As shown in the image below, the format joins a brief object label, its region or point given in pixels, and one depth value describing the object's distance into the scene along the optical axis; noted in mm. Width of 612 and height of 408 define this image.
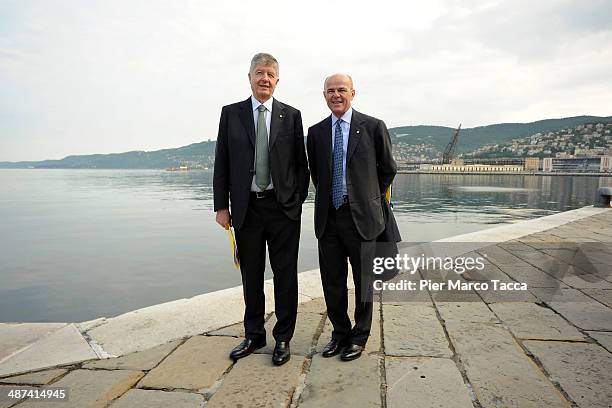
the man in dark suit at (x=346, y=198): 2248
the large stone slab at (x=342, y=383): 1809
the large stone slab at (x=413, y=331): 2316
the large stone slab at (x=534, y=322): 2500
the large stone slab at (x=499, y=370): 1800
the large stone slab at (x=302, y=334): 2375
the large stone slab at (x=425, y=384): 1792
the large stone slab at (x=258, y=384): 1812
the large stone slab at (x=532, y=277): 3600
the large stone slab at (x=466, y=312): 2797
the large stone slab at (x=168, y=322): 2480
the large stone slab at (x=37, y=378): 2012
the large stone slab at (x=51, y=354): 2164
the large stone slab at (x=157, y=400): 1791
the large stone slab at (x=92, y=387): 1809
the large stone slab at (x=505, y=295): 3211
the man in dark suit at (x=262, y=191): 2244
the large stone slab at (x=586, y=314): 2654
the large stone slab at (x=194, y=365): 1978
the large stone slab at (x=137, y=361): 2154
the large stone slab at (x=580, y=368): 1822
